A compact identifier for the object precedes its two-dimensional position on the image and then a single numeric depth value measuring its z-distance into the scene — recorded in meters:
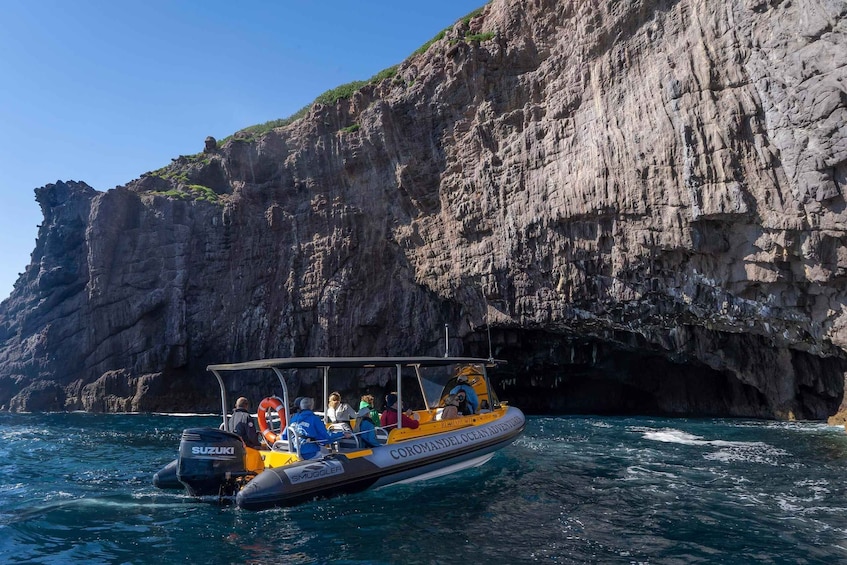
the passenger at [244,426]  10.93
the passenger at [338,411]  11.54
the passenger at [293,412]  11.02
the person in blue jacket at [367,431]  11.35
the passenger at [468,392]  14.53
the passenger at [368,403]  12.23
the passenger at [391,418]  12.33
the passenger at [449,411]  13.66
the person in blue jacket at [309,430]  10.31
